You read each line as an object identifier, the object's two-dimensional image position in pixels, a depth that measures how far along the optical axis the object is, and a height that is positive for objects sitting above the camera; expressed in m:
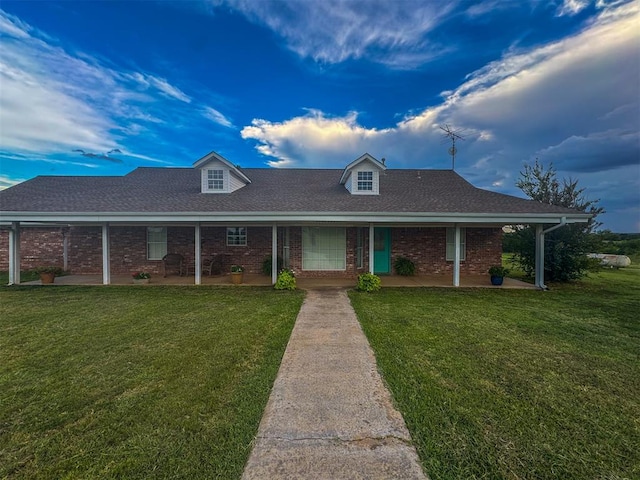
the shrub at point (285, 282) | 8.80 -1.50
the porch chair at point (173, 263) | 11.12 -1.11
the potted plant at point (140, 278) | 9.62 -1.49
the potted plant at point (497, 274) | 9.63 -1.30
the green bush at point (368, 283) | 8.60 -1.47
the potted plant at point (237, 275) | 9.54 -1.36
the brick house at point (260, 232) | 10.11 +0.20
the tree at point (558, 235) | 10.39 +0.09
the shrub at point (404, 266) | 11.40 -1.24
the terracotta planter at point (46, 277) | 9.26 -1.42
